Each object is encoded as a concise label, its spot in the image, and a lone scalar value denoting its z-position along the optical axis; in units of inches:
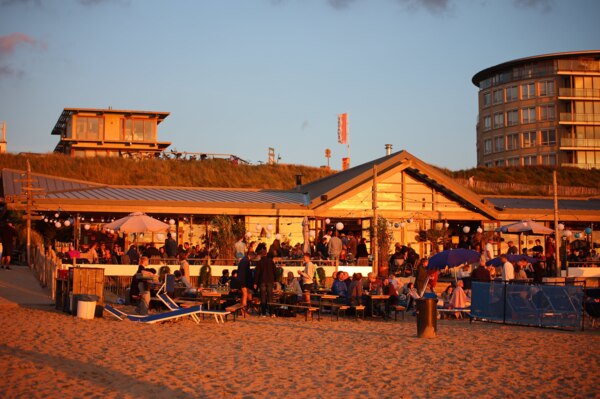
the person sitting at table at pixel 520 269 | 888.9
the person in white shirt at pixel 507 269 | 790.5
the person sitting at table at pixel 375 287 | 747.0
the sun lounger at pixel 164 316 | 631.2
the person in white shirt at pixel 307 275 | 796.0
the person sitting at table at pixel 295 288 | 752.2
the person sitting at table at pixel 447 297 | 765.6
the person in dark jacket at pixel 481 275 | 777.6
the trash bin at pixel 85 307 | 665.6
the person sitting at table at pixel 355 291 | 733.3
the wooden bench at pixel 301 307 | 709.9
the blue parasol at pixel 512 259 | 882.8
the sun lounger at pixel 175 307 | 661.6
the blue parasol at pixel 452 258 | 838.5
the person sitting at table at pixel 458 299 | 751.1
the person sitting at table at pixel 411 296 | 780.1
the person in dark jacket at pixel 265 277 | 722.2
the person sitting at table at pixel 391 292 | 747.4
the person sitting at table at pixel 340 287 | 764.8
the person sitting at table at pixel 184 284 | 748.3
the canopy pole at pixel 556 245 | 1057.9
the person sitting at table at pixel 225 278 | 848.3
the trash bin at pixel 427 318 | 585.7
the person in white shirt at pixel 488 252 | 980.6
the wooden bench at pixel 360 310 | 719.1
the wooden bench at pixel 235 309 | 693.3
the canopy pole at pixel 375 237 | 1018.1
